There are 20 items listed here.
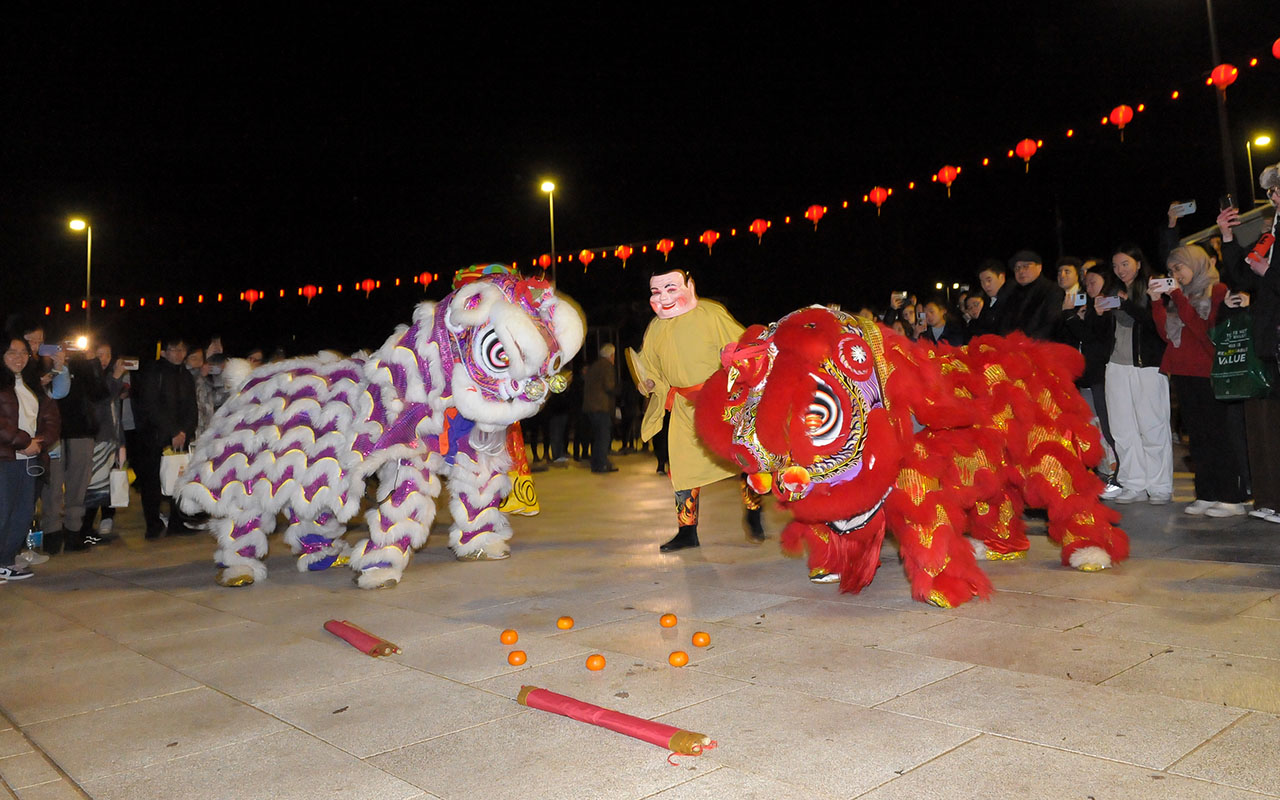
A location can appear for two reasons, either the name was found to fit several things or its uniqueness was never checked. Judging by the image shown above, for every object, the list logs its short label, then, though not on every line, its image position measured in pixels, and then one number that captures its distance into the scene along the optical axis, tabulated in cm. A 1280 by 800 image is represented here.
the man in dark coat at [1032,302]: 629
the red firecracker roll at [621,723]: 240
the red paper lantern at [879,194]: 1044
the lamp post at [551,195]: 2166
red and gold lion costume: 363
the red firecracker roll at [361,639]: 361
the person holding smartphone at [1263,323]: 506
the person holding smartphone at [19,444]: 577
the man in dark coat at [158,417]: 752
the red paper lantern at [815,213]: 1138
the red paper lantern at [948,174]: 949
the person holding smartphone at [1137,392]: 666
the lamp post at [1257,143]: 1455
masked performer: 575
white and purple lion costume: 507
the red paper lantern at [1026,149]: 873
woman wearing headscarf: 604
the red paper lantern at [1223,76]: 783
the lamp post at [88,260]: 2447
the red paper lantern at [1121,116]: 838
